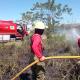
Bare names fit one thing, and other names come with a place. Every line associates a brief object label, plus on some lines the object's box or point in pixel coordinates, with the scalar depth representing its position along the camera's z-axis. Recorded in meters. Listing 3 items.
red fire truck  7.62
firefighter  2.25
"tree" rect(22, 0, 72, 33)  5.86
